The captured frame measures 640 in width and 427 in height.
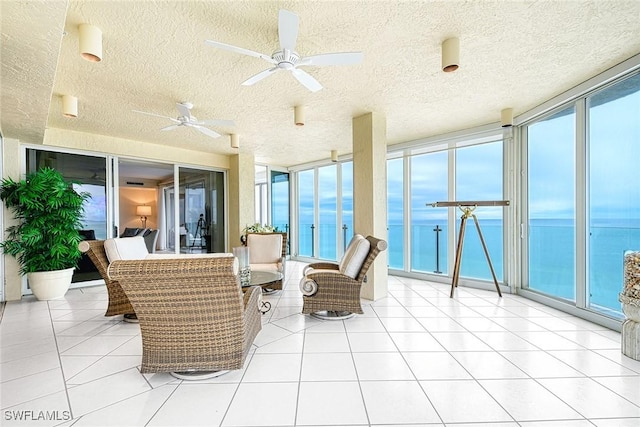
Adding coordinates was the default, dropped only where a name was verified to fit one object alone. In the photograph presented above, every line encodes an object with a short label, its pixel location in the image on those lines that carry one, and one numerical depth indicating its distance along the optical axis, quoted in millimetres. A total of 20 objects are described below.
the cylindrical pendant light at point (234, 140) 4719
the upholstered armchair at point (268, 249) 4678
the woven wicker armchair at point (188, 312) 1678
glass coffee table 3086
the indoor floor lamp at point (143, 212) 6085
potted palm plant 3873
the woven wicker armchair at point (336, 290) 3109
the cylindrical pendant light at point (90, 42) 2029
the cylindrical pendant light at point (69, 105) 3217
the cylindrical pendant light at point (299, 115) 3643
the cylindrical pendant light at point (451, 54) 2264
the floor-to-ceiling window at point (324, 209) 6859
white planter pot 3906
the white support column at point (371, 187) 3936
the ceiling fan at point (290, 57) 1860
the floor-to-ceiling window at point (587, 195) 2859
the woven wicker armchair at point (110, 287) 2941
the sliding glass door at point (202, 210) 6148
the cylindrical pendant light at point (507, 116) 3842
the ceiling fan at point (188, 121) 3312
